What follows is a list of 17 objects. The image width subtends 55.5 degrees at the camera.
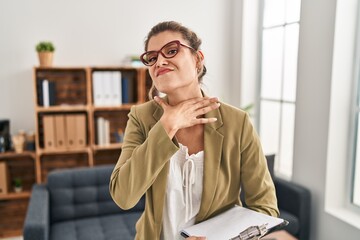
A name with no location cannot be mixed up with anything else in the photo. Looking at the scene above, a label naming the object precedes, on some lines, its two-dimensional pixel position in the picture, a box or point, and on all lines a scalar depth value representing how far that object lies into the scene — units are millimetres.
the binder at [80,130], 3251
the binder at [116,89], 3298
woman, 920
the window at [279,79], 3160
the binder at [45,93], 3166
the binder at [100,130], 3375
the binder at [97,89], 3238
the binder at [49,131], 3170
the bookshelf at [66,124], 3203
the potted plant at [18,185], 3278
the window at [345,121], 2449
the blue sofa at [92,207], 2619
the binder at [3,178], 3139
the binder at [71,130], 3234
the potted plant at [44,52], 3080
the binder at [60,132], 3211
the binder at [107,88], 3271
